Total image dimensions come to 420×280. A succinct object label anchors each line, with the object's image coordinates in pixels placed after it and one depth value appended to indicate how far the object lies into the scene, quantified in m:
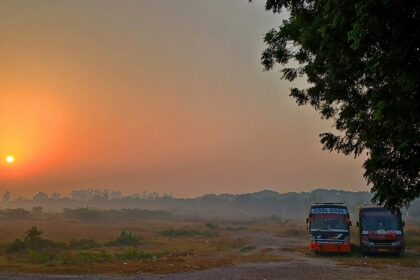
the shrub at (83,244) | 37.50
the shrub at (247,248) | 33.69
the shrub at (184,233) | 55.19
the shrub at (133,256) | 27.23
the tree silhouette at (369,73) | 6.42
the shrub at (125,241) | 41.41
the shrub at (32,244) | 32.91
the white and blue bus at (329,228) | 28.09
